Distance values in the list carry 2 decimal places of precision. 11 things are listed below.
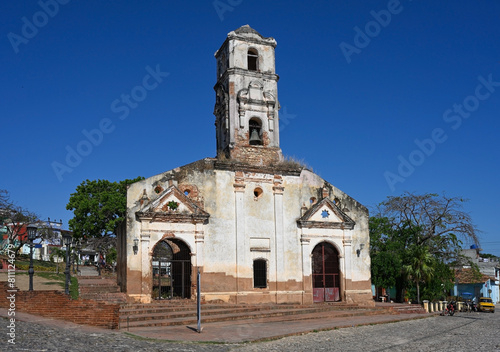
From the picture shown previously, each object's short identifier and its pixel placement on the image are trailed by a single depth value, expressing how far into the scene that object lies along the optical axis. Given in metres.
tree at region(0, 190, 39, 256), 38.00
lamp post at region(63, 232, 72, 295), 18.14
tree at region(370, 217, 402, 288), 33.34
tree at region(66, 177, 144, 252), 43.59
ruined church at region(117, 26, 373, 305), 23.09
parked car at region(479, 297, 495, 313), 34.94
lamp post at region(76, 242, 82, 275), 42.00
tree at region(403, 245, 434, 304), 31.94
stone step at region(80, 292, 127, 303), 21.17
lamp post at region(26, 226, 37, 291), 18.46
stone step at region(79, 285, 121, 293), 21.95
